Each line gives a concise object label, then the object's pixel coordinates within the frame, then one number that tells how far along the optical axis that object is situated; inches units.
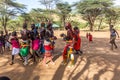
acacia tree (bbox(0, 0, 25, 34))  521.3
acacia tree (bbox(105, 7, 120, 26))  606.2
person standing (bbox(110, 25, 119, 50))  182.3
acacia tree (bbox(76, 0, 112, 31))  581.5
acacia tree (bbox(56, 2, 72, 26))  667.1
